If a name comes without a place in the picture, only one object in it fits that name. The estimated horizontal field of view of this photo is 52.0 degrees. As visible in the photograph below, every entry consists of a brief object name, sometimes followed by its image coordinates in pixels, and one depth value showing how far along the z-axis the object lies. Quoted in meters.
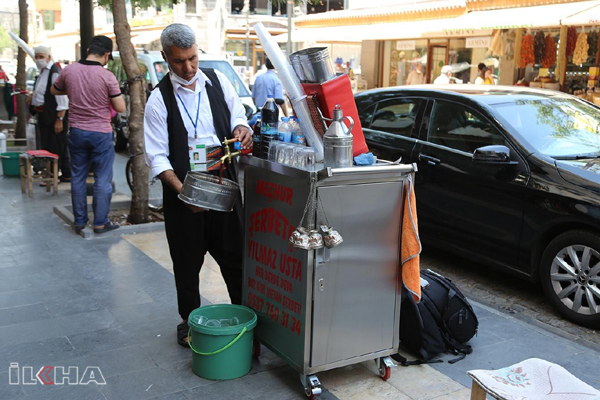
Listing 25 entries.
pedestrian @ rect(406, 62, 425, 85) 18.38
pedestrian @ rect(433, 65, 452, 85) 11.66
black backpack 3.76
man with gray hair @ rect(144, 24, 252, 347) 3.50
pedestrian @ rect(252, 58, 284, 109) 10.84
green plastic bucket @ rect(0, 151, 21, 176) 9.50
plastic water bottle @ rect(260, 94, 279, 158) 3.46
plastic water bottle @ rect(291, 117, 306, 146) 3.35
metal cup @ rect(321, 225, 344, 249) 3.00
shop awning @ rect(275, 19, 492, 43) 15.55
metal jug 3.03
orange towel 3.28
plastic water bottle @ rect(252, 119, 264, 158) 3.54
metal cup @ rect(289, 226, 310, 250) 2.95
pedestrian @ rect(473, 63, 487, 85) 12.76
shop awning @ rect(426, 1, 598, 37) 11.62
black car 4.49
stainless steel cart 3.12
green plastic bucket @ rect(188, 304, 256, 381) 3.33
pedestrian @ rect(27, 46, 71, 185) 8.61
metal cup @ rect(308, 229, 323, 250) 2.96
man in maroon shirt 6.23
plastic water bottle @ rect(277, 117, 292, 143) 3.40
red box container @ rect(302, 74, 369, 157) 3.21
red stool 8.20
